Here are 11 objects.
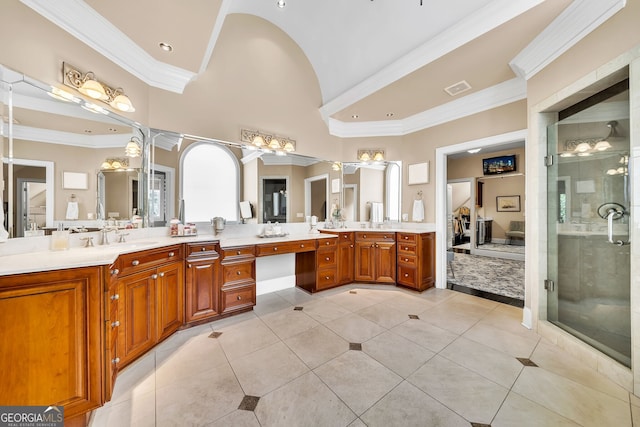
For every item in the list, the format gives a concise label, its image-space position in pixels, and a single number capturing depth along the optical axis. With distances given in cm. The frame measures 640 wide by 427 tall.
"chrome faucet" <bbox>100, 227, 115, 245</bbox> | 205
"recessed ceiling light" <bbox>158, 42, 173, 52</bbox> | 222
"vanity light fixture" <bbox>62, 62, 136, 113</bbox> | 185
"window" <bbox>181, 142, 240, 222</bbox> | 280
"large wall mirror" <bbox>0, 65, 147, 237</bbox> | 159
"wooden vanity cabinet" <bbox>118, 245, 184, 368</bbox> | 169
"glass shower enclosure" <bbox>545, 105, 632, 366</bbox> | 184
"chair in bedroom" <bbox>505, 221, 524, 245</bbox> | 684
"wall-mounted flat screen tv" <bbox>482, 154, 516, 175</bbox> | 614
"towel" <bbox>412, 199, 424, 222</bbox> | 379
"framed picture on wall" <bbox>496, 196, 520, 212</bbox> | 703
